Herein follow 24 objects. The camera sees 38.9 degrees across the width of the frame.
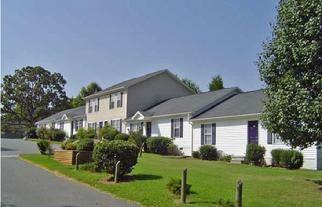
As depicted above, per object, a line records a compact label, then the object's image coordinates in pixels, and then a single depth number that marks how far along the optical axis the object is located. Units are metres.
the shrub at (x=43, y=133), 59.74
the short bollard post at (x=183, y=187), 12.61
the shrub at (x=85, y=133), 48.50
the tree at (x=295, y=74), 14.69
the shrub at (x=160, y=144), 36.53
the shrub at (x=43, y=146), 31.78
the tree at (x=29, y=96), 93.50
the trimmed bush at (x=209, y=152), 31.42
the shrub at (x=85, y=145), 25.41
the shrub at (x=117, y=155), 17.84
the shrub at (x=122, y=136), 39.95
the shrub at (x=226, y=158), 30.05
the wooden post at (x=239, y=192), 10.52
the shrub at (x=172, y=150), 36.32
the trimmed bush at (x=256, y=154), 27.16
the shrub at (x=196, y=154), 32.75
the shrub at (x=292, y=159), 24.69
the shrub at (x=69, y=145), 26.99
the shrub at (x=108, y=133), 43.08
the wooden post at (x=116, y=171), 17.12
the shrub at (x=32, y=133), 67.28
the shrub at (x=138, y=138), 38.41
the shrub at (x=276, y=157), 25.56
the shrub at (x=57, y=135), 56.69
